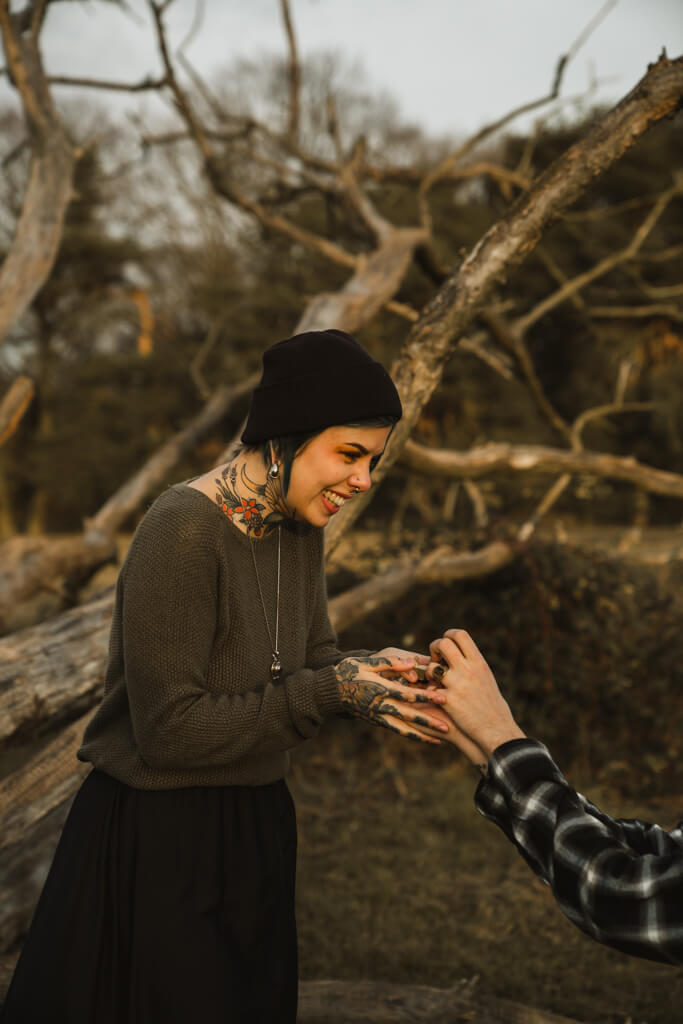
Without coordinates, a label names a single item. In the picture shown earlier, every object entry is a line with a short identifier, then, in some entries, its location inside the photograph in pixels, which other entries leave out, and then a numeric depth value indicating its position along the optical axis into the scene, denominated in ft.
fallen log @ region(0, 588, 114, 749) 9.00
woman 5.28
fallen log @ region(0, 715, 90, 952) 8.54
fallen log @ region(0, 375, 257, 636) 16.11
